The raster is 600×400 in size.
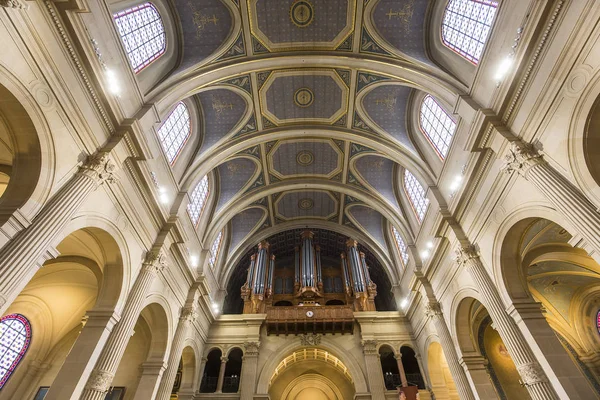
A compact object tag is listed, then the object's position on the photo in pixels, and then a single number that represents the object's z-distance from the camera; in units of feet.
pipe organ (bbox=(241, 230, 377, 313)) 56.59
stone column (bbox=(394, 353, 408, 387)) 44.52
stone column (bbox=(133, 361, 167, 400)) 31.42
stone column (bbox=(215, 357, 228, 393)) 45.87
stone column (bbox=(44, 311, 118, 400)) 21.36
